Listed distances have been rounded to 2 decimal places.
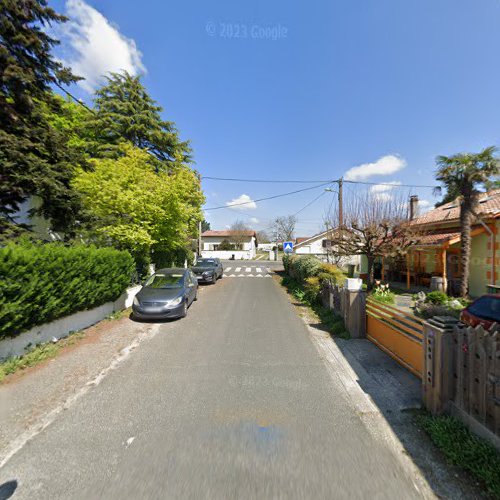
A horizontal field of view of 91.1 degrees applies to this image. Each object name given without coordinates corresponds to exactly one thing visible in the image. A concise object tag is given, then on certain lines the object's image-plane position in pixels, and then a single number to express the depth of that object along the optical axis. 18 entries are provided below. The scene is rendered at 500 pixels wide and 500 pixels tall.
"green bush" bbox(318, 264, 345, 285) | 8.38
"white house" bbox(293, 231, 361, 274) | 36.95
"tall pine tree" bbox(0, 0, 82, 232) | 6.53
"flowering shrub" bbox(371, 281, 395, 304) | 9.48
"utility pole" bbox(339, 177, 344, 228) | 15.21
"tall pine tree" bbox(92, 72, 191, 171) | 15.53
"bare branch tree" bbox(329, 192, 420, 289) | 9.27
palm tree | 8.86
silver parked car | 7.10
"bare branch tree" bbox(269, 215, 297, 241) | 57.12
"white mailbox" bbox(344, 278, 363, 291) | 5.87
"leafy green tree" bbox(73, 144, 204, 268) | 8.95
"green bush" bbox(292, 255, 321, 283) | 10.42
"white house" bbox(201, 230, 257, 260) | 45.50
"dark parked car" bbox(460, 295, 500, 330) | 4.34
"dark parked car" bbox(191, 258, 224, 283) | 14.98
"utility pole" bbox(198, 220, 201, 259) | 23.14
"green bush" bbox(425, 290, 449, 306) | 8.59
